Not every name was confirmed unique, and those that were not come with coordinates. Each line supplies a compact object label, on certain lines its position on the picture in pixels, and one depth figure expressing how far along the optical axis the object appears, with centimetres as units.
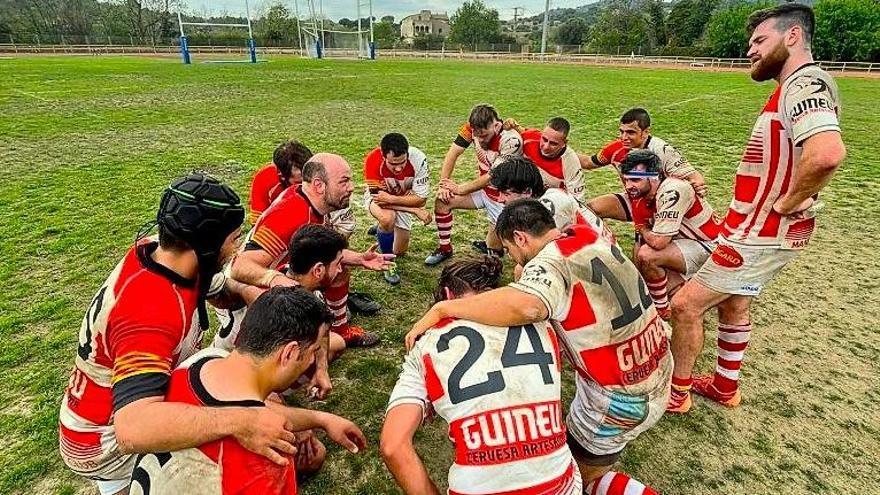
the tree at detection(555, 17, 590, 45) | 9112
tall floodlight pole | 5219
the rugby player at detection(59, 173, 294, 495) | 183
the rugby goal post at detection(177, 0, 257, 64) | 3854
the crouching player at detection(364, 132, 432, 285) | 573
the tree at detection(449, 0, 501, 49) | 8969
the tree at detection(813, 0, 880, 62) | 4112
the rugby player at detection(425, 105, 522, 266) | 594
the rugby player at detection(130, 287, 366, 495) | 186
